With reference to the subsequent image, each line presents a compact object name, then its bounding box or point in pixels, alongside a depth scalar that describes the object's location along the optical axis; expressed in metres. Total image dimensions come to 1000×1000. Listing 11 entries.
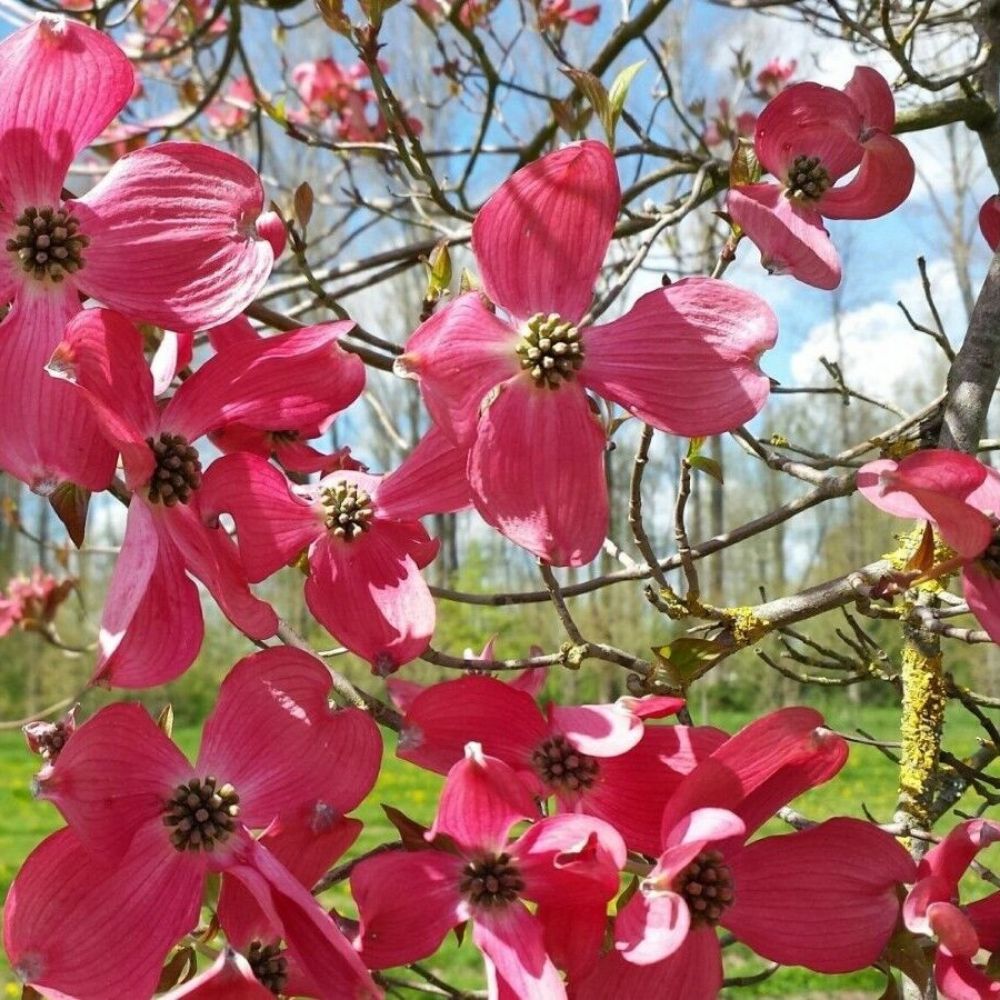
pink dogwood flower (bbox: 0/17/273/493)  0.39
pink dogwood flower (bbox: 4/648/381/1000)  0.38
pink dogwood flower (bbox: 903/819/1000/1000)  0.38
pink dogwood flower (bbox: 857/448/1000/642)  0.38
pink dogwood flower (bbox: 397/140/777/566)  0.41
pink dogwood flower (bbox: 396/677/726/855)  0.41
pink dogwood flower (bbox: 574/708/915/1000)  0.39
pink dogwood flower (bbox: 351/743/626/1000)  0.37
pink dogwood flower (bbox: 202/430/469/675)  0.42
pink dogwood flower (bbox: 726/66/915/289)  0.50
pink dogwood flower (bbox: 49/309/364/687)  0.38
